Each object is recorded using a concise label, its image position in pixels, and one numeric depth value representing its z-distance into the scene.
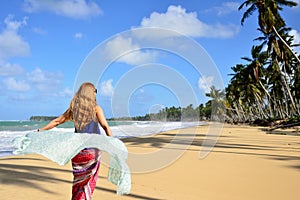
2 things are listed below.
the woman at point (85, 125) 2.73
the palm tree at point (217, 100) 70.62
